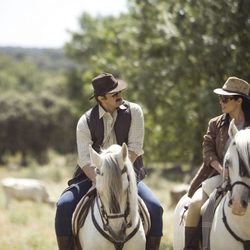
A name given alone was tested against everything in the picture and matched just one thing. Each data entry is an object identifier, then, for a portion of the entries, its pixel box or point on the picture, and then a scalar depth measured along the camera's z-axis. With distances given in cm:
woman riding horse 1306
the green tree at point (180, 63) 2909
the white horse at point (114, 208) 1153
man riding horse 1335
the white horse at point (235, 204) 1107
